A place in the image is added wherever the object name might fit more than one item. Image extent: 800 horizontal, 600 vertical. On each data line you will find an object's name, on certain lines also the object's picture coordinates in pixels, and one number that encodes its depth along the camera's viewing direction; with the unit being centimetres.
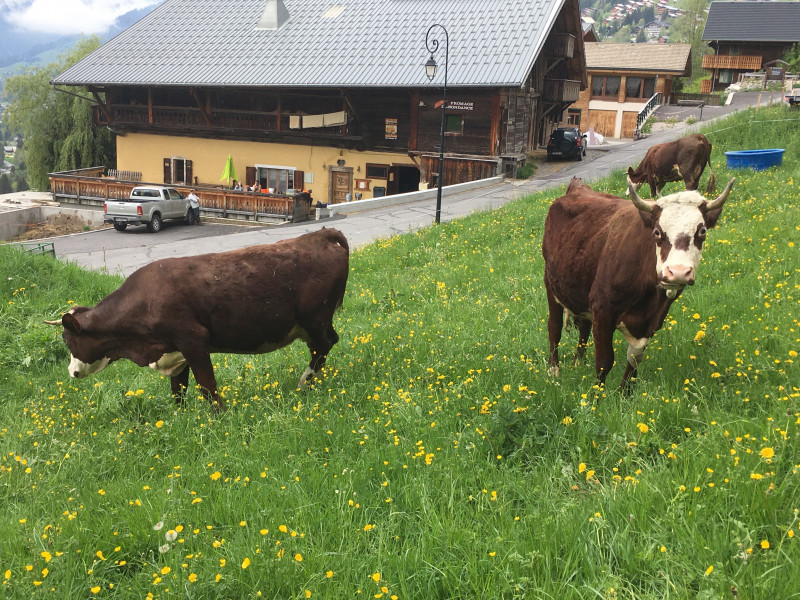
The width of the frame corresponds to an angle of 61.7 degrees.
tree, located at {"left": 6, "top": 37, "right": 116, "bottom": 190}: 4531
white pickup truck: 2984
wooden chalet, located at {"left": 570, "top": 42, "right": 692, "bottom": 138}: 5606
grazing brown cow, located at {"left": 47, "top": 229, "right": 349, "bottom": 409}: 701
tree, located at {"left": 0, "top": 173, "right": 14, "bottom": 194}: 11934
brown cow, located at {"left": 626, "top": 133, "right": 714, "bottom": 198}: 1209
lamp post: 2016
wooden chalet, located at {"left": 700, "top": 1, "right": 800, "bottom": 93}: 6228
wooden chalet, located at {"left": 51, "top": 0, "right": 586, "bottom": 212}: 3247
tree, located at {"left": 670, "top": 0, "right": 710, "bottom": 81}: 9056
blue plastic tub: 1703
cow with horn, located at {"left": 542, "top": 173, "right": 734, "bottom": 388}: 497
